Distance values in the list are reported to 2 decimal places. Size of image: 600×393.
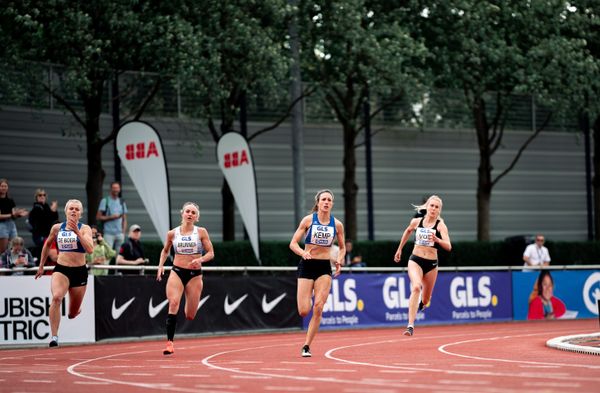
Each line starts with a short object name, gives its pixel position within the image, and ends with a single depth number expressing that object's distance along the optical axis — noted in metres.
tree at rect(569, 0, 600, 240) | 38.53
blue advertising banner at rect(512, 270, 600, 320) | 31.94
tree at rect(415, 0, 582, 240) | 38.34
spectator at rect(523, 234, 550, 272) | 33.28
